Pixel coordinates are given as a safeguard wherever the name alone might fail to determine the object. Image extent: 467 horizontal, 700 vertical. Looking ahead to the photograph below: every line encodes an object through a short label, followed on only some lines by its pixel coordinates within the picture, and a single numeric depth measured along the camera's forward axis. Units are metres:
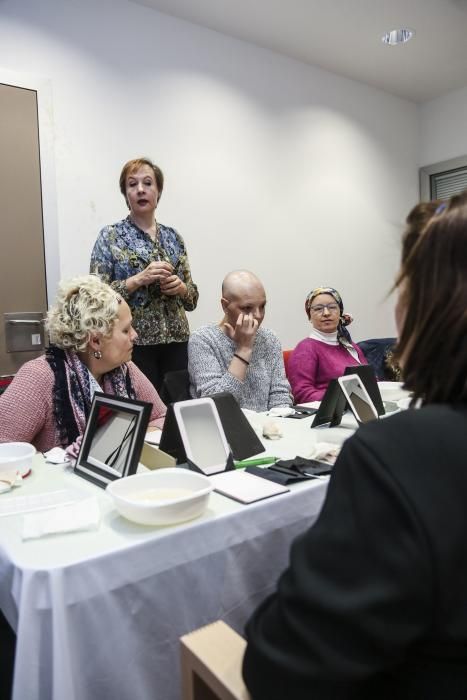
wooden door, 2.50
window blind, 4.56
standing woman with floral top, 2.43
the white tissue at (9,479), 1.12
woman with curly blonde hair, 1.49
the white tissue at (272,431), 1.55
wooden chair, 0.67
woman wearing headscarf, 2.61
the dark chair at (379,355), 3.46
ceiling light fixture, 3.46
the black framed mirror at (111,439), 1.10
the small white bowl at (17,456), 1.17
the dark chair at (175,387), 2.16
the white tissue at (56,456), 1.33
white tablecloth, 0.77
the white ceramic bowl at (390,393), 2.06
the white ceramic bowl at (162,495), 0.88
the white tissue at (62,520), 0.89
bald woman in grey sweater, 2.20
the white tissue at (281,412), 1.92
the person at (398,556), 0.47
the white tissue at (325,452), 1.31
